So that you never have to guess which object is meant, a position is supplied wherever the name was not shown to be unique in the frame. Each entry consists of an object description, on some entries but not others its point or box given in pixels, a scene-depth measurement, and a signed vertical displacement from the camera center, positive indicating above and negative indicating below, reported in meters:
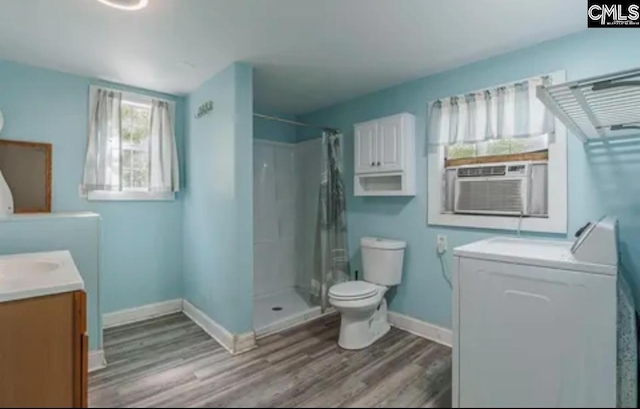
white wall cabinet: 2.81 +0.41
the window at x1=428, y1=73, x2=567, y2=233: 2.13 +0.32
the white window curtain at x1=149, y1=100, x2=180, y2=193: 3.13 +0.47
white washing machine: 0.70 -0.37
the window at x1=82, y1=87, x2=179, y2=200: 2.84 +0.48
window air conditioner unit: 2.28 +0.11
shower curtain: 3.33 -0.21
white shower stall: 3.92 -0.19
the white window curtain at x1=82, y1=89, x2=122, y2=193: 2.81 +0.50
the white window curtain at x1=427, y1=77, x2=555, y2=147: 2.18 +0.63
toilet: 2.54 -0.71
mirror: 2.49 +0.23
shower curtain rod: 3.38 +0.77
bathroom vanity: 0.93 -0.49
